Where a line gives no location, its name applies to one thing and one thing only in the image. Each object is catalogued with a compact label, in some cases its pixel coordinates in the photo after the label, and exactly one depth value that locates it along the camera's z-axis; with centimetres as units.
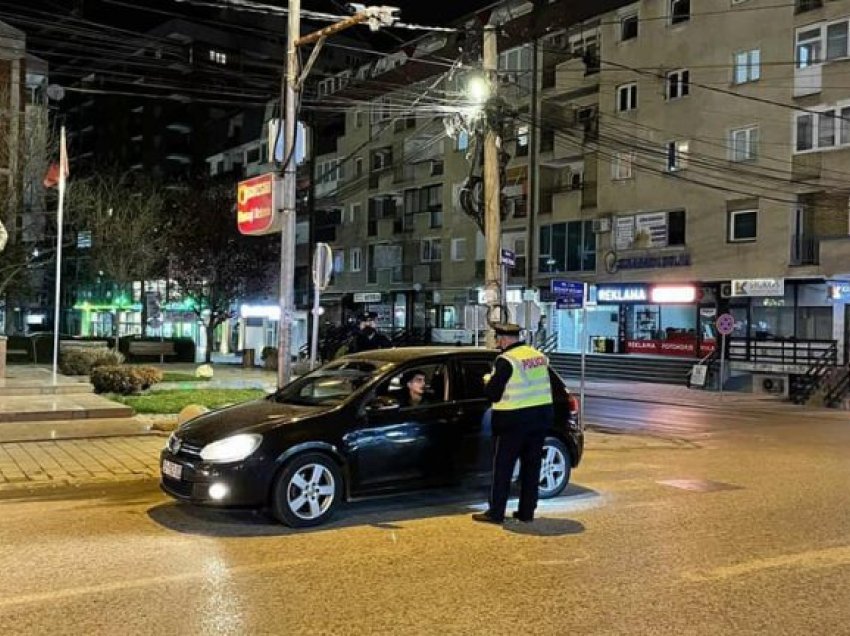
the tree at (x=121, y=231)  3064
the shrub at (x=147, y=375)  1770
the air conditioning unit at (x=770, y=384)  2759
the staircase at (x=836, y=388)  2442
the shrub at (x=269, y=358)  3281
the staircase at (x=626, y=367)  3181
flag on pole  1812
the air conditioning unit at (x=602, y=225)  3612
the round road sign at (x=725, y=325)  2558
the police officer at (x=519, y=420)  739
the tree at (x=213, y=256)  3928
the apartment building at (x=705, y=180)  2930
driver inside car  804
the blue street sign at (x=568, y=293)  1643
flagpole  1683
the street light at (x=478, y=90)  1602
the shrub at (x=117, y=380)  1736
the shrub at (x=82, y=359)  2205
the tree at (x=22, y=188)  2330
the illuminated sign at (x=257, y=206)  1254
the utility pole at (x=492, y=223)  1533
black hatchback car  712
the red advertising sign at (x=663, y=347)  3350
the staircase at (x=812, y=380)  2512
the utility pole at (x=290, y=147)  1223
